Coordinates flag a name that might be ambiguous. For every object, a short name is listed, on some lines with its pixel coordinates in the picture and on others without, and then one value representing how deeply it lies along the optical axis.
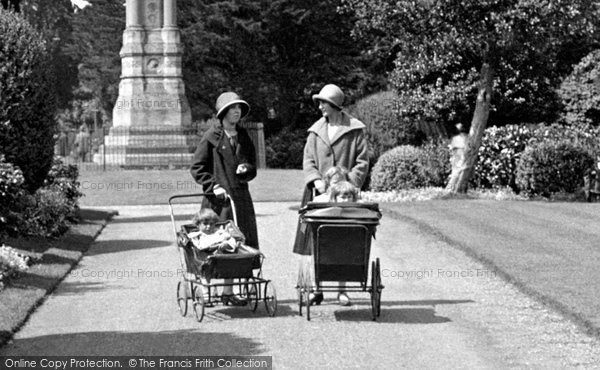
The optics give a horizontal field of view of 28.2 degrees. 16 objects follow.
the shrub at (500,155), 29.47
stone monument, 39.38
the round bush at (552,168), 27.81
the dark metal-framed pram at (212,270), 11.22
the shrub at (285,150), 47.78
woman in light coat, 12.11
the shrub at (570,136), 29.23
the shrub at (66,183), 21.83
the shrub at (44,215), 18.28
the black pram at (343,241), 11.16
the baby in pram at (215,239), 11.37
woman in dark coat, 12.27
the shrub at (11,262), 13.82
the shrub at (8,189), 15.10
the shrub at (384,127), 35.38
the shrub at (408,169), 29.55
